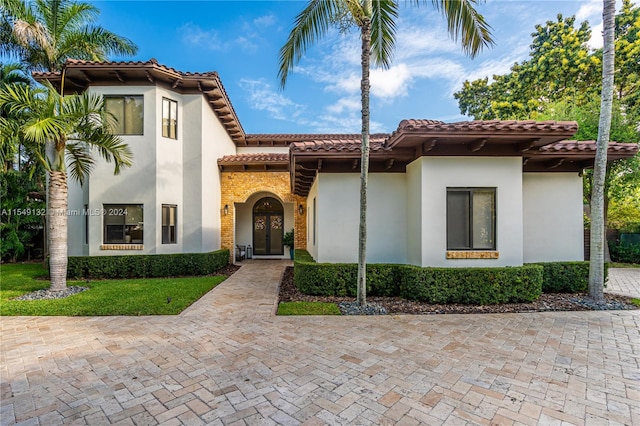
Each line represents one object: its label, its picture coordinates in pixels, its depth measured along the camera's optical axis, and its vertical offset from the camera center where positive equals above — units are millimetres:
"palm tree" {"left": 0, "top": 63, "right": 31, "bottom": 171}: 13602 +6893
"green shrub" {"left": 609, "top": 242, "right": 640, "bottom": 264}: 14977 -2027
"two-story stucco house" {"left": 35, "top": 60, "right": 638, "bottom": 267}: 7188 +969
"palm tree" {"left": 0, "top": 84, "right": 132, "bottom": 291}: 7027 +2131
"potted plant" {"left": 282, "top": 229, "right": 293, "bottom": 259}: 17047 -1526
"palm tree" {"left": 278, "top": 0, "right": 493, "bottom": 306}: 6129 +4228
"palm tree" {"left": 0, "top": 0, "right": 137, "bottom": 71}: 9930 +6909
